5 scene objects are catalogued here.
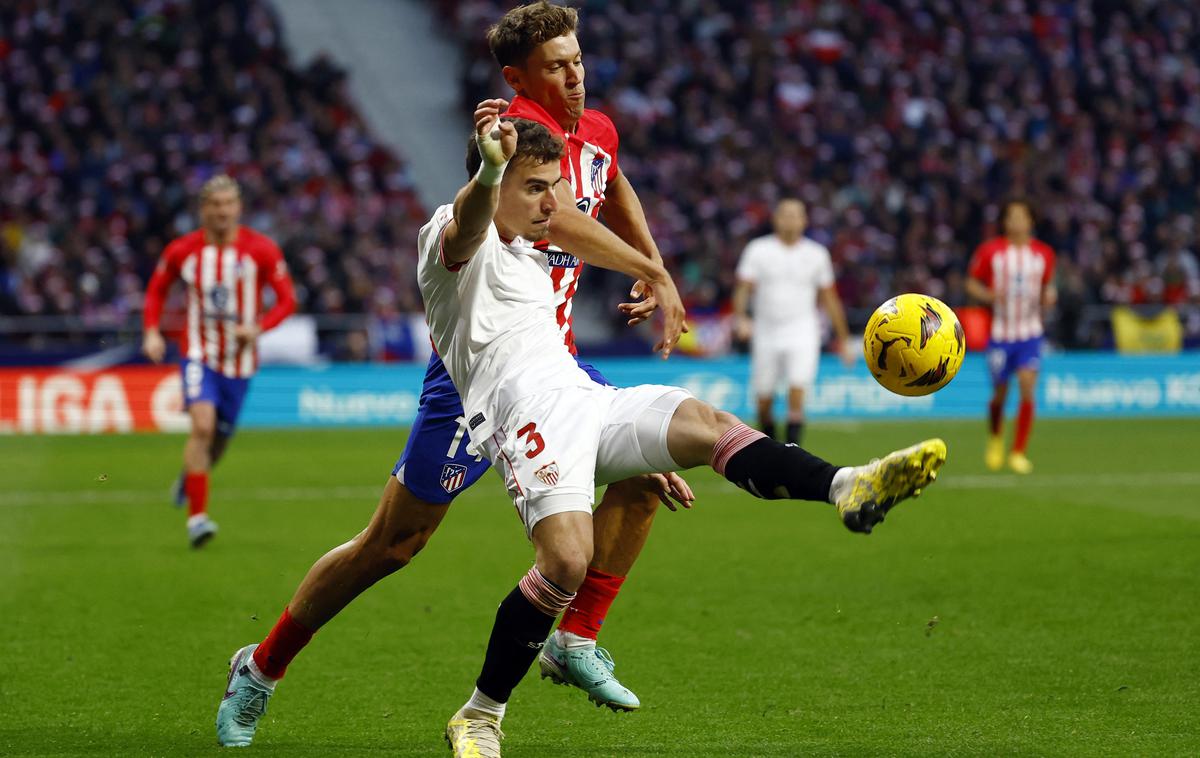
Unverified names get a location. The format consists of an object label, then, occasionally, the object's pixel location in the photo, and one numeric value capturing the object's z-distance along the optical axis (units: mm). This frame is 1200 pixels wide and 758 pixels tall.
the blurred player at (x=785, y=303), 27436
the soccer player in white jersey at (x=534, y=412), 8125
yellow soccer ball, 9008
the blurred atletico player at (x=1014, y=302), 27391
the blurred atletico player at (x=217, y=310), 19250
